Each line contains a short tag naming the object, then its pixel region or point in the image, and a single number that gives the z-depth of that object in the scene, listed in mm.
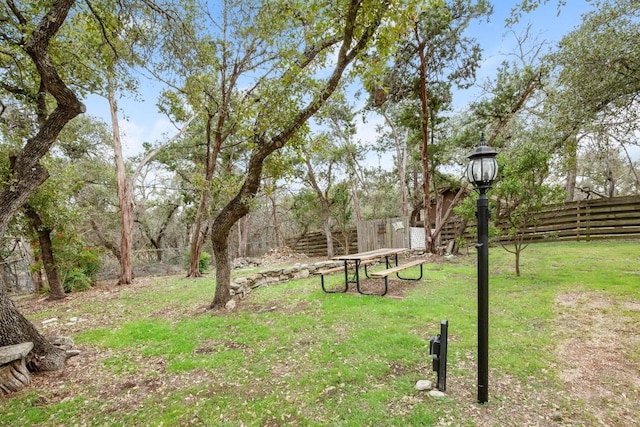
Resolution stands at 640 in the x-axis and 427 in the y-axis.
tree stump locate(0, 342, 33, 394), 2740
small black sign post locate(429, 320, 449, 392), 2439
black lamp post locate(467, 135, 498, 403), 2330
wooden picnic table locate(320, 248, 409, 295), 5688
